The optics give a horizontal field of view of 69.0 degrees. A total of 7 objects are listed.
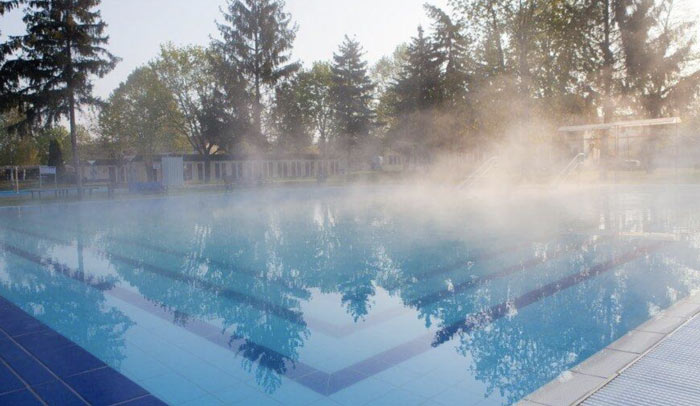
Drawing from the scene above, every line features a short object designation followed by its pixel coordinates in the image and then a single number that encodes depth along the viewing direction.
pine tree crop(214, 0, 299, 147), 32.91
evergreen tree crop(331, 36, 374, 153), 39.44
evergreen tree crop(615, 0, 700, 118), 25.92
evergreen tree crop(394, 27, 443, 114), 32.41
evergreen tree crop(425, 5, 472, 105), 29.30
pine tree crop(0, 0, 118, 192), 20.11
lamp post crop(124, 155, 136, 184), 34.93
